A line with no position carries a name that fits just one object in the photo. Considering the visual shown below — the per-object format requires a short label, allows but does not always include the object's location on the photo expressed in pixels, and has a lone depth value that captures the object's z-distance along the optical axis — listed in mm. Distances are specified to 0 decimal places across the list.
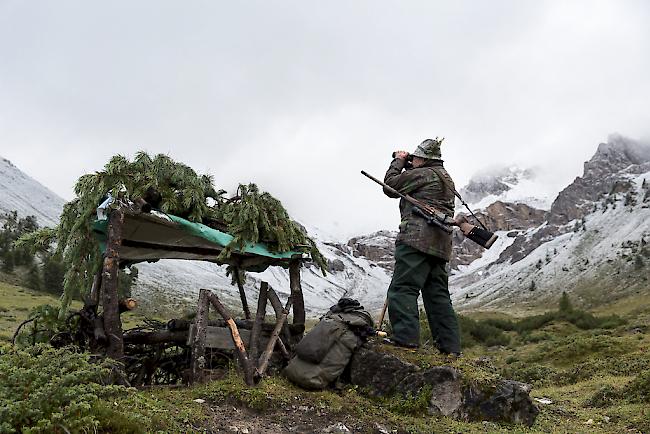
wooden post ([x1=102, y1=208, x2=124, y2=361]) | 7965
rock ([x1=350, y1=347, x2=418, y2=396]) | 8148
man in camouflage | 8922
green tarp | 8961
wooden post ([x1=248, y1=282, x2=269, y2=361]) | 8742
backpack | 8289
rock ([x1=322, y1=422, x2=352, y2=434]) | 6730
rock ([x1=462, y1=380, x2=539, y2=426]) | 7863
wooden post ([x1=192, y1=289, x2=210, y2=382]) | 8367
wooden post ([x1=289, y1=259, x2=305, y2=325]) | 10461
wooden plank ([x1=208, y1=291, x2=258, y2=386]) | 7945
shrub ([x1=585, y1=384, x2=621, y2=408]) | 11625
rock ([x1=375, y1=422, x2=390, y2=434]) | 6805
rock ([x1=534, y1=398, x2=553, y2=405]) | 12030
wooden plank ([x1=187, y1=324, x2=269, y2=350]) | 9008
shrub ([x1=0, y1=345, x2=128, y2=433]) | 4656
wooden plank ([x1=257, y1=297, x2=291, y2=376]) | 8477
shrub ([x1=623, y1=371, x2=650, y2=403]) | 10950
